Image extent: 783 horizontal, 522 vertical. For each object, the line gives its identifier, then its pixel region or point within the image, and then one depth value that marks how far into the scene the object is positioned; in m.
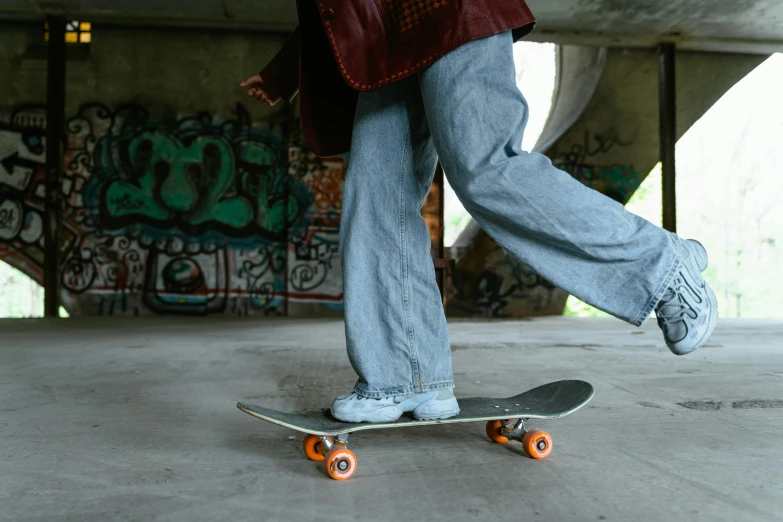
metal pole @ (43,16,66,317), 8.68
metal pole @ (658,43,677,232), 9.39
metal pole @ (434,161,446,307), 8.28
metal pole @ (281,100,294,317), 9.48
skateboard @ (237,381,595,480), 1.43
